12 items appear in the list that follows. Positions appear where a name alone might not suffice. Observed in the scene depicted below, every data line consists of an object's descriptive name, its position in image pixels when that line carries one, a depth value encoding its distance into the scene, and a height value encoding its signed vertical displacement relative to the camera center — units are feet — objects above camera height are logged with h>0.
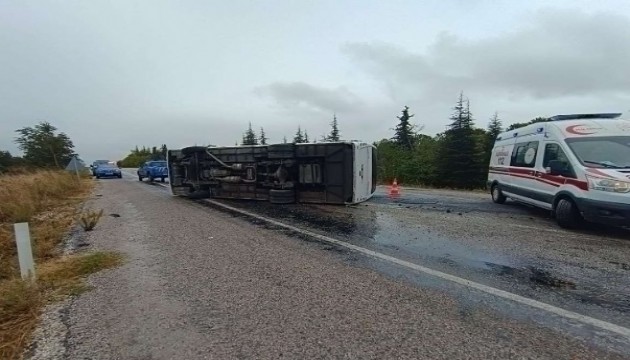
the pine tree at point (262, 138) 188.71 +9.60
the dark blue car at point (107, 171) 110.32 -3.45
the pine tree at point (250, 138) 194.98 +10.21
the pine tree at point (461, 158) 85.56 -1.61
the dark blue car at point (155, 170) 85.61 -2.76
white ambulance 19.77 -1.26
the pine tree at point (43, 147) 104.60 +4.45
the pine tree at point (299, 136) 174.40 +9.44
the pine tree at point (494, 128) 98.47 +6.38
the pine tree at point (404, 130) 126.62 +7.99
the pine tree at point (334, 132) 142.82 +9.07
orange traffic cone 43.45 -4.78
